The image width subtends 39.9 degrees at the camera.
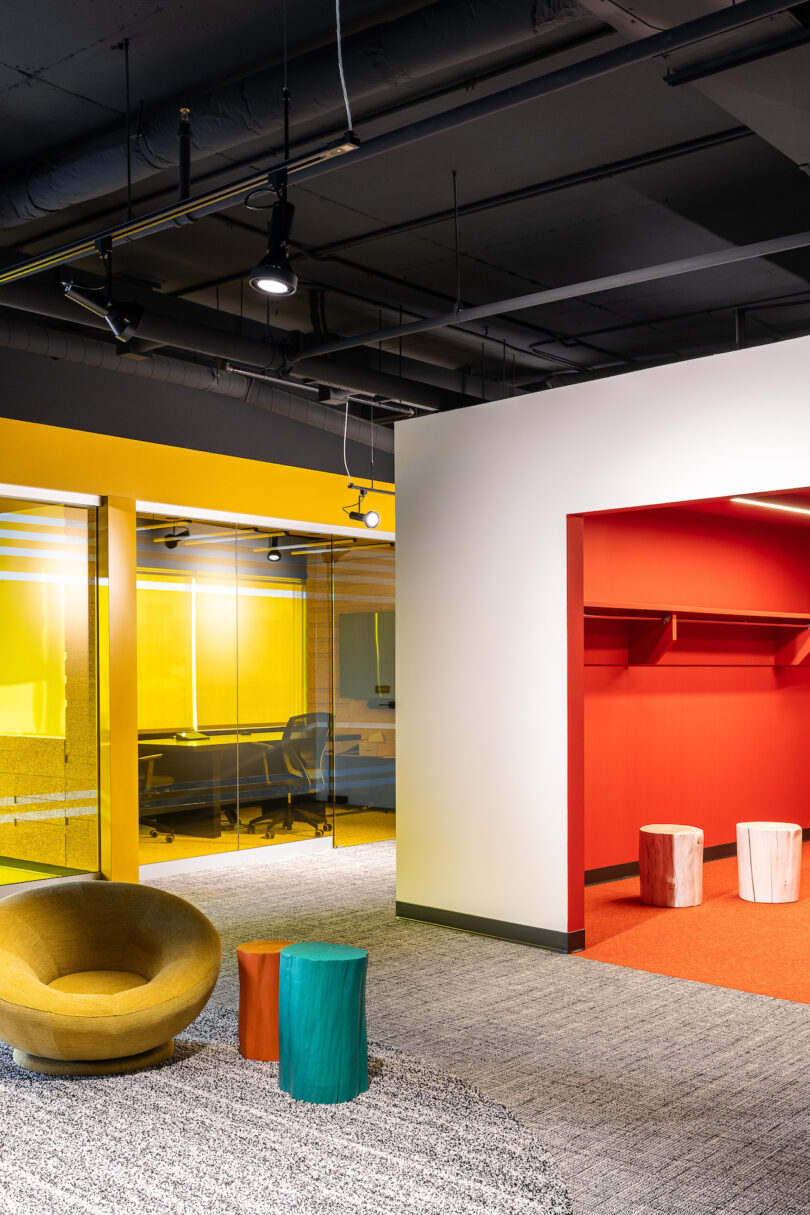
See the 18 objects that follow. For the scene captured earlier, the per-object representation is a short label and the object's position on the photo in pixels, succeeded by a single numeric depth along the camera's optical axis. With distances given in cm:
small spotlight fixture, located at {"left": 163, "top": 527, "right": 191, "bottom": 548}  895
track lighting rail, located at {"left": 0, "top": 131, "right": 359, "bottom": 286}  462
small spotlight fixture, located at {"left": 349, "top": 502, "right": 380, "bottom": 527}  954
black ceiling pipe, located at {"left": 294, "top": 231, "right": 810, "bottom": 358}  625
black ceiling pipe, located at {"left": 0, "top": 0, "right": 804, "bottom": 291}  384
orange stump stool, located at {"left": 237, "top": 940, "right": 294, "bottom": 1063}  459
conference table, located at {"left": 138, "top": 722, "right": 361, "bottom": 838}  886
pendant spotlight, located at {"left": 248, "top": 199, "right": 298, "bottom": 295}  504
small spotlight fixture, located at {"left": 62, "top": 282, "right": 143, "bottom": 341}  606
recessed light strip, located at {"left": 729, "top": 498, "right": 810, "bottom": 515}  875
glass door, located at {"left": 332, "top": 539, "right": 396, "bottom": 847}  1047
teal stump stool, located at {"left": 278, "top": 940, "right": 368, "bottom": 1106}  416
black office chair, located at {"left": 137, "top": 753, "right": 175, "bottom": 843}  871
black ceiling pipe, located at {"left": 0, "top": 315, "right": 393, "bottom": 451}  790
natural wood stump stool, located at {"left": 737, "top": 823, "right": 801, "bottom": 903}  752
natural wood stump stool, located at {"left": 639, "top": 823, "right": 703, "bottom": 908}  737
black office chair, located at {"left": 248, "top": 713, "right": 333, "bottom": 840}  984
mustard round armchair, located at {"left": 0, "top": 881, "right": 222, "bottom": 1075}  423
